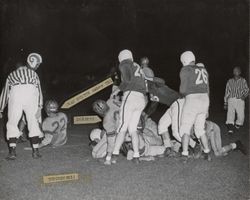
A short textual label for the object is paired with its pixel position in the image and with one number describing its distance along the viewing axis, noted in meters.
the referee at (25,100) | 8.14
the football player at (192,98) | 7.81
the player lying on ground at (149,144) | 8.12
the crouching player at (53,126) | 9.30
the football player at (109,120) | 7.85
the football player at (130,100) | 7.75
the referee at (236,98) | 11.13
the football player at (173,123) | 8.19
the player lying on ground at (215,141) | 8.35
